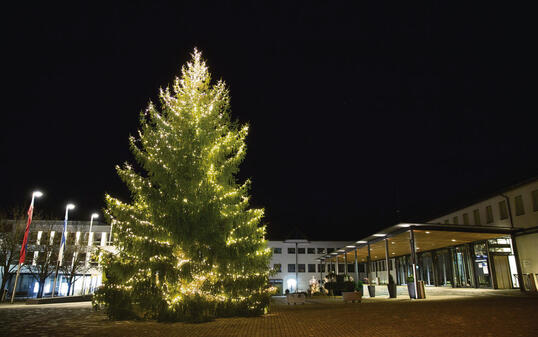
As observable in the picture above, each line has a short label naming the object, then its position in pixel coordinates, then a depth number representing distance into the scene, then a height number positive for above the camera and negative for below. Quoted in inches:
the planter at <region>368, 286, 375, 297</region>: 994.7 -54.8
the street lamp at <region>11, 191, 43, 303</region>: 881.4 +60.1
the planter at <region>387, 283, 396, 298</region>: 868.0 -47.6
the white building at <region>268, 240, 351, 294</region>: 2546.8 +63.2
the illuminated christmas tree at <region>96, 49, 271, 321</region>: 503.2 +62.3
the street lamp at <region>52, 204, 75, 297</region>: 1138.3 +117.2
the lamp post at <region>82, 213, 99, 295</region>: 1802.3 +7.5
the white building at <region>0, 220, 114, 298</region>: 1455.6 +81.7
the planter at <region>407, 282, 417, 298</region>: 787.4 -41.4
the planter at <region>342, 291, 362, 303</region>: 810.8 -57.9
